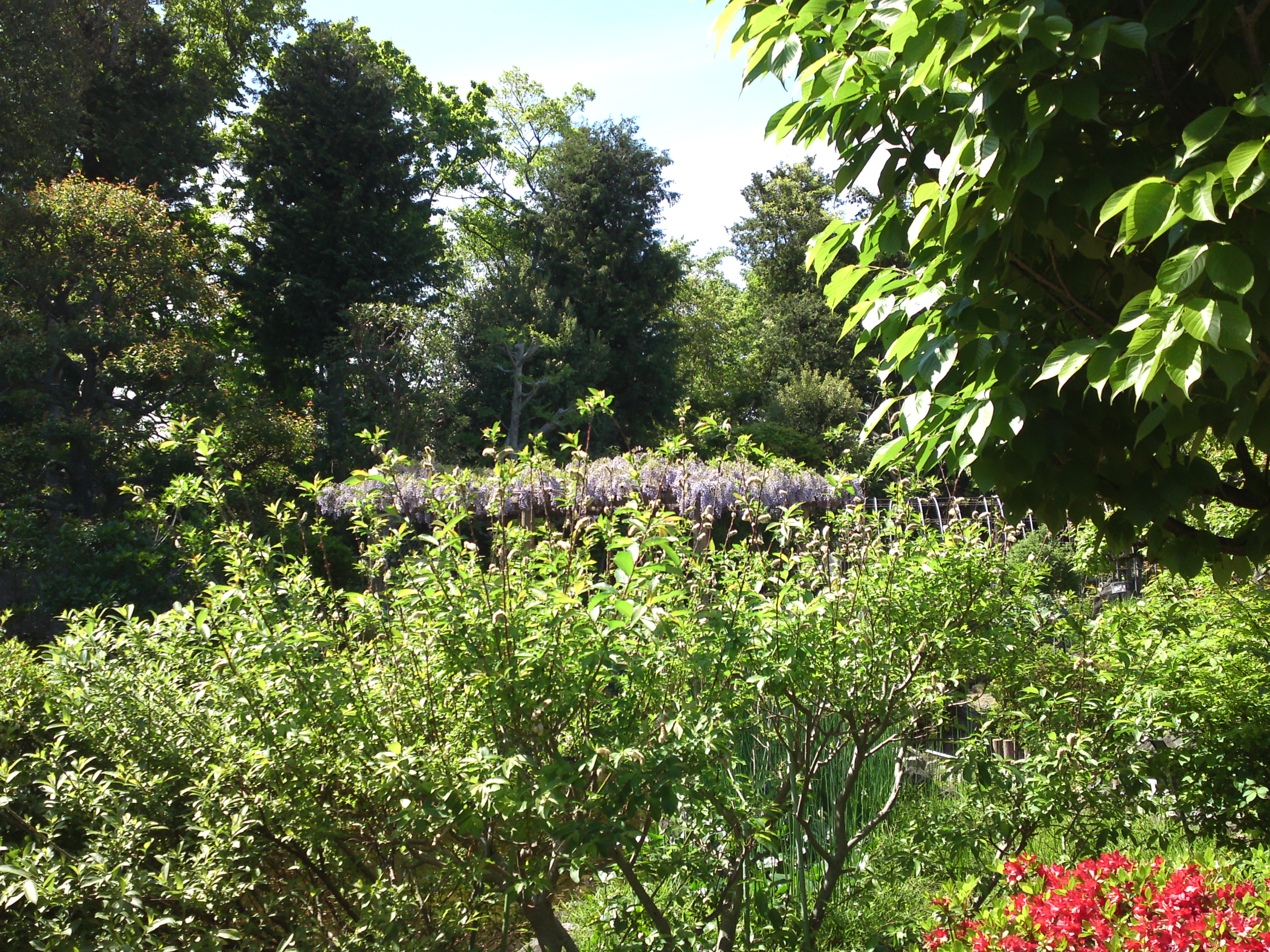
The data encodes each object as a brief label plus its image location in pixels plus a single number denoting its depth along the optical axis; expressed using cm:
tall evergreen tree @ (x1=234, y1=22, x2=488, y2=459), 1780
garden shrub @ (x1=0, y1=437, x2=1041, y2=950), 223
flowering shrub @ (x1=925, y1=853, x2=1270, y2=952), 188
